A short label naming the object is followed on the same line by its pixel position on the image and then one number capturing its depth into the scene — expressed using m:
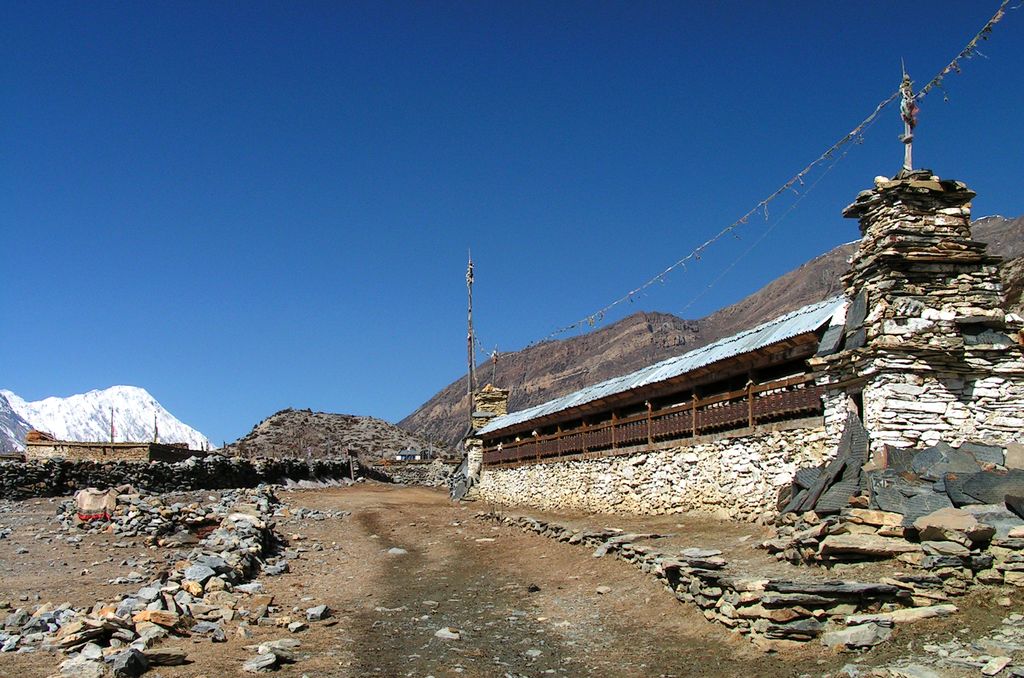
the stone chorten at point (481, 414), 37.34
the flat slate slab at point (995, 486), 10.03
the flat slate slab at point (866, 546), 9.61
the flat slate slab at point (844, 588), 8.62
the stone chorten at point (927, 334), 12.92
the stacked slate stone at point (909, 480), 10.26
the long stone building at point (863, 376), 12.99
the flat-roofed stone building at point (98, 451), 34.66
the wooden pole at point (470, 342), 48.16
